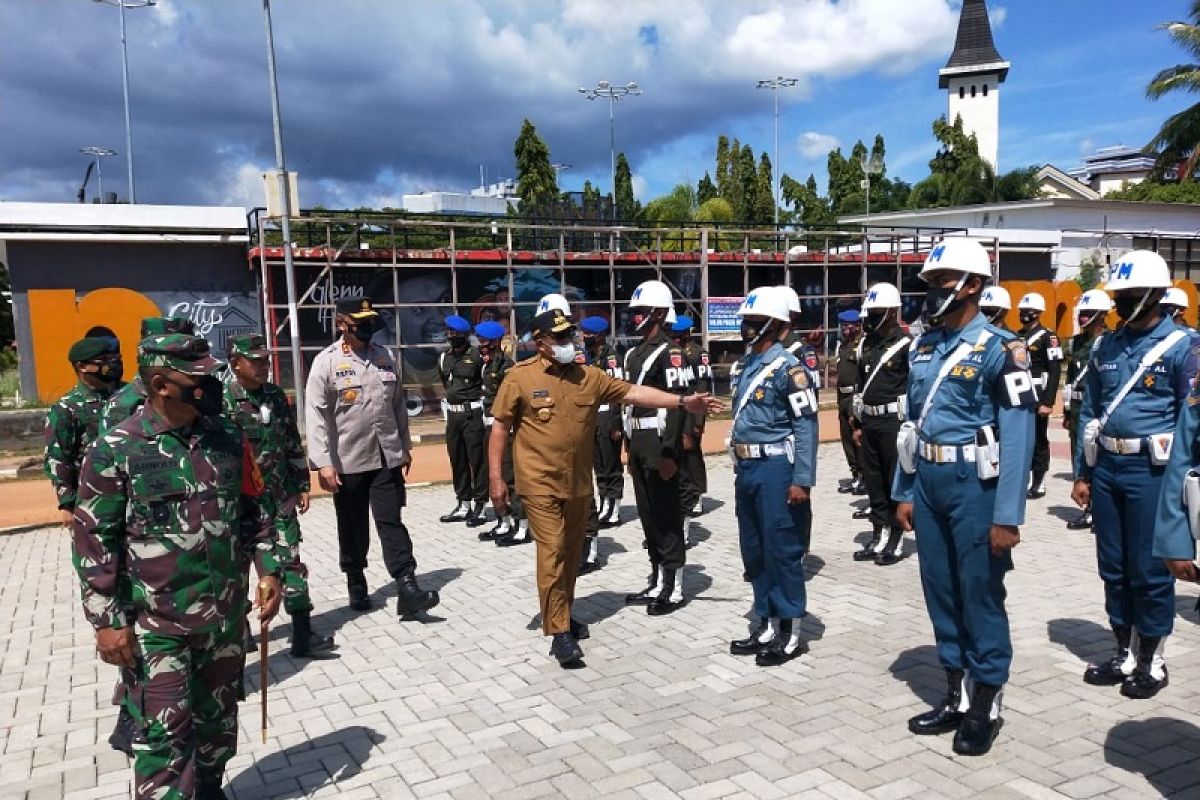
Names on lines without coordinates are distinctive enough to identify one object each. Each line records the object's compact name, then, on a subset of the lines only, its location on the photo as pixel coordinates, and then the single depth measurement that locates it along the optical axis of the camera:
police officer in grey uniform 5.72
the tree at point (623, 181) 52.44
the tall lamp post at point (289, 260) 13.87
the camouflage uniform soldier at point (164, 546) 2.91
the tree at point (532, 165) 38.31
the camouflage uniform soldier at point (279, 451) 5.01
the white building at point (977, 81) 72.38
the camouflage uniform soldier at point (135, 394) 3.22
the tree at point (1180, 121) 29.86
